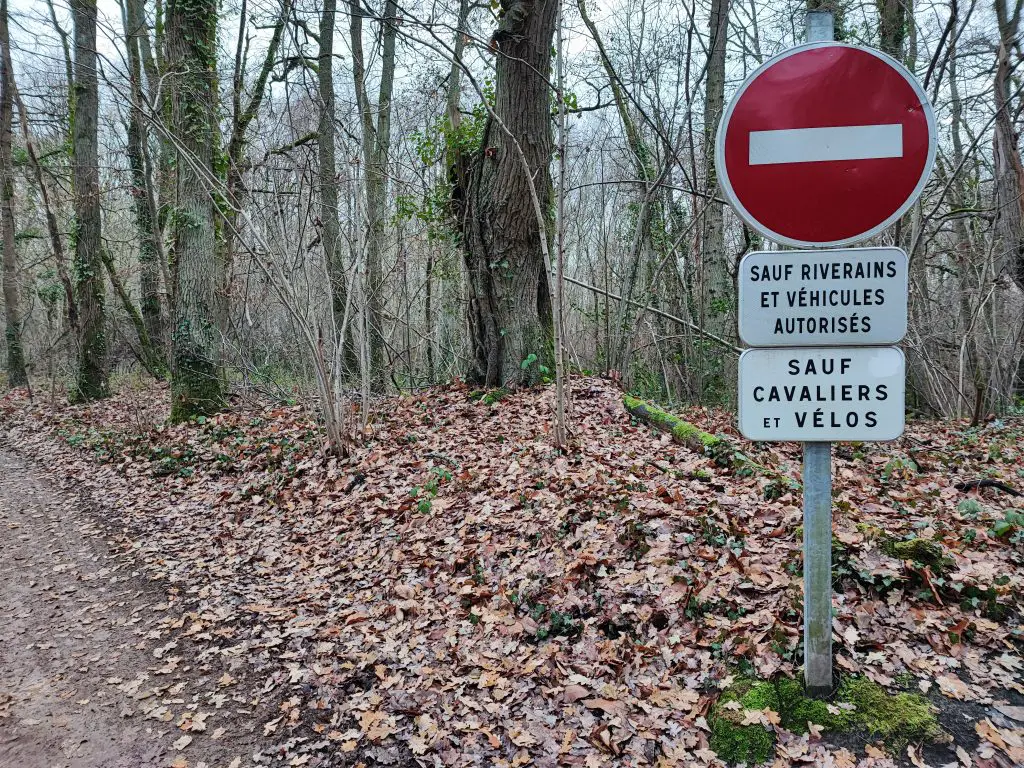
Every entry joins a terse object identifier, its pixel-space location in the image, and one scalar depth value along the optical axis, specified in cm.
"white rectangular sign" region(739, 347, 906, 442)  221
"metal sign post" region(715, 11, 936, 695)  218
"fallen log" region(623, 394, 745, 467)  526
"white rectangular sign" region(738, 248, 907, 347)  221
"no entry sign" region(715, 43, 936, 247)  217
